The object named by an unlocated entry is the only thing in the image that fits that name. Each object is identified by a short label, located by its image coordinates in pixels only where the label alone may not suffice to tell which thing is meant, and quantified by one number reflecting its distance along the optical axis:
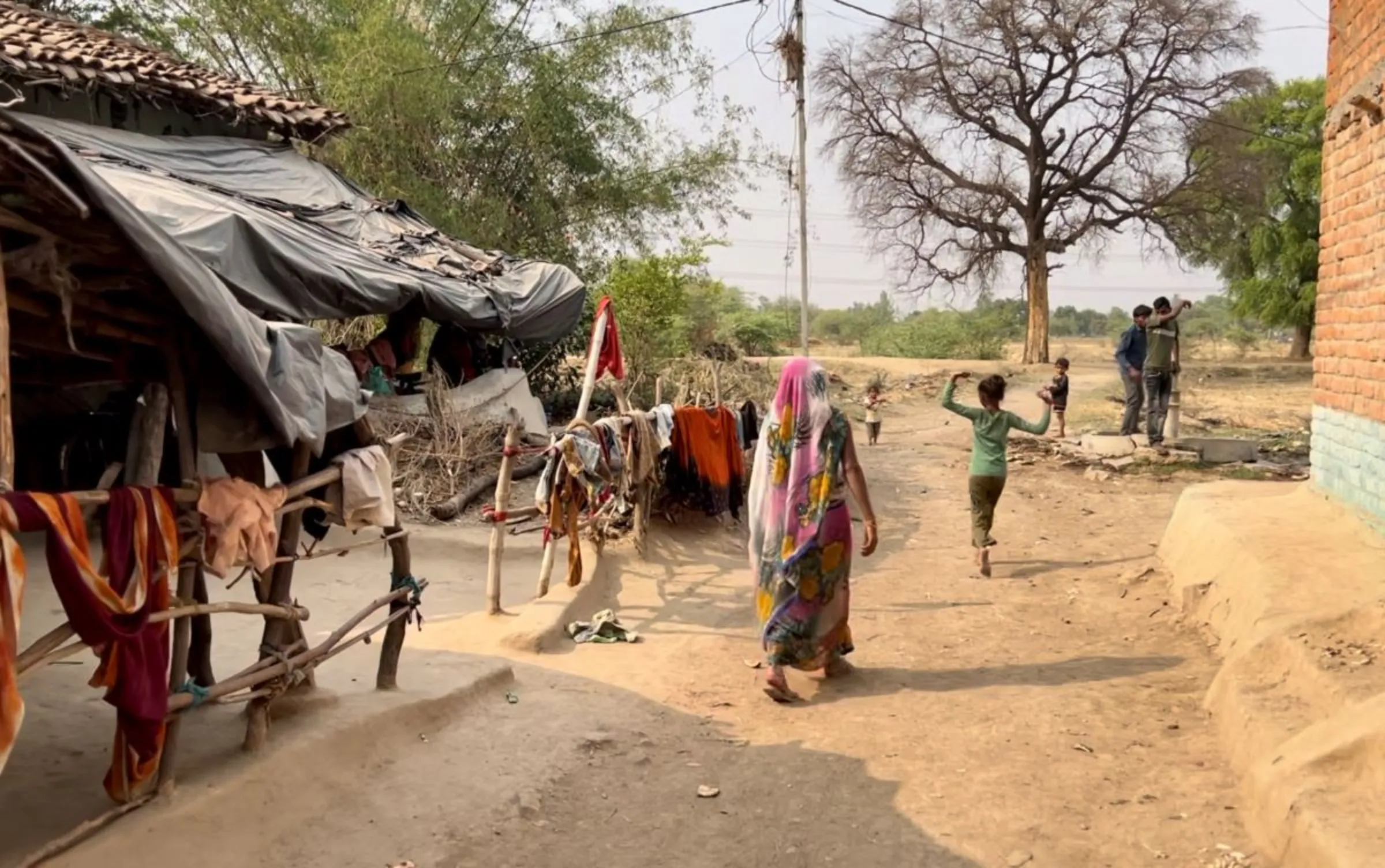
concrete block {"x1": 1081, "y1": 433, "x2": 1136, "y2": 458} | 12.64
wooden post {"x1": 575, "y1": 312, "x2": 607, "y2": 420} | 7.87
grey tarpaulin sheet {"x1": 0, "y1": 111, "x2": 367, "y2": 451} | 3.21
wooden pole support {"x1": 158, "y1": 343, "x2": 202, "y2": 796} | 3.70
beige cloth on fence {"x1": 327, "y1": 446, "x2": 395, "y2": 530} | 4.61
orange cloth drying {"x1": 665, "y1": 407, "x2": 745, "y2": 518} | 9.33
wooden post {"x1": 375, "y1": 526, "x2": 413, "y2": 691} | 5.14
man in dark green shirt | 12.36
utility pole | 13.05
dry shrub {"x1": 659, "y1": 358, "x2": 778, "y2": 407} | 11.64
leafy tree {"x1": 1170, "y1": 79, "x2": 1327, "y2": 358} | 26.97
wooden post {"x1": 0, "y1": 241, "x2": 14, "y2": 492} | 2.87
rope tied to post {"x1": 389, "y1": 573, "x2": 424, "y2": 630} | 5.16
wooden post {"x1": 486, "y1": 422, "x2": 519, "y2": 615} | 7.00
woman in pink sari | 5.57
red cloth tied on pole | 8.44
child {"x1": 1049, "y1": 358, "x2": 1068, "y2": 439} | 14.14
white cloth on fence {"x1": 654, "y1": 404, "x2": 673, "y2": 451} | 8.87
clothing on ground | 6.84
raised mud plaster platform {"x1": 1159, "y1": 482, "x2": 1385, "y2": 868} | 3.46
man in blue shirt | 13.16
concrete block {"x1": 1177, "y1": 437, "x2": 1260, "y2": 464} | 12.22
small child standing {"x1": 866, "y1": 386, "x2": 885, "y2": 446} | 15.03
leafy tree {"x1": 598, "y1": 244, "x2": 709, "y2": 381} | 16.28
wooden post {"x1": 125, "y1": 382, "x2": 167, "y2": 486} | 3.65
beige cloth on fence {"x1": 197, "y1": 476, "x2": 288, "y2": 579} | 3.78
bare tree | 26.84
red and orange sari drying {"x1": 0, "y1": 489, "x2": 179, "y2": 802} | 3.03
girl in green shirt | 7.64
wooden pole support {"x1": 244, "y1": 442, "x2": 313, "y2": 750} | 4.39
